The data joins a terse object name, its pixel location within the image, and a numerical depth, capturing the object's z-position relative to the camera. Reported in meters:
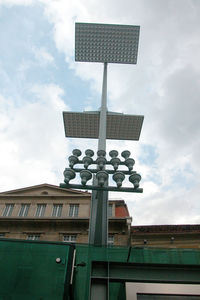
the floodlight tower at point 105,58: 17.98
